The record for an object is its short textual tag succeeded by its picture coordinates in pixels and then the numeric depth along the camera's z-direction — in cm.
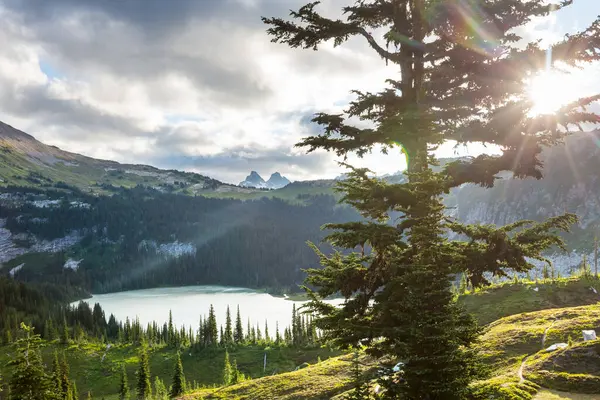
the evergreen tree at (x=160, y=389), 8825
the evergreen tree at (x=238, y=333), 16112
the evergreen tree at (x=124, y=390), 9704
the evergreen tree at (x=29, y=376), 3700
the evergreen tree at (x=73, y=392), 9579
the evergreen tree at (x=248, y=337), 16094
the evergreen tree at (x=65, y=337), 16112
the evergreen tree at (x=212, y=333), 15038
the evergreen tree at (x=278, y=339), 14836
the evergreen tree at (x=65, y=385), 8251
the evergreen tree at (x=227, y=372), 8718
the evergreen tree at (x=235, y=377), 7506
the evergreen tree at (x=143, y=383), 8950
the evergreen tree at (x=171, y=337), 15712
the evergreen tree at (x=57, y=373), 7834
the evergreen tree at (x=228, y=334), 15412
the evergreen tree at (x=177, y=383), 8493
